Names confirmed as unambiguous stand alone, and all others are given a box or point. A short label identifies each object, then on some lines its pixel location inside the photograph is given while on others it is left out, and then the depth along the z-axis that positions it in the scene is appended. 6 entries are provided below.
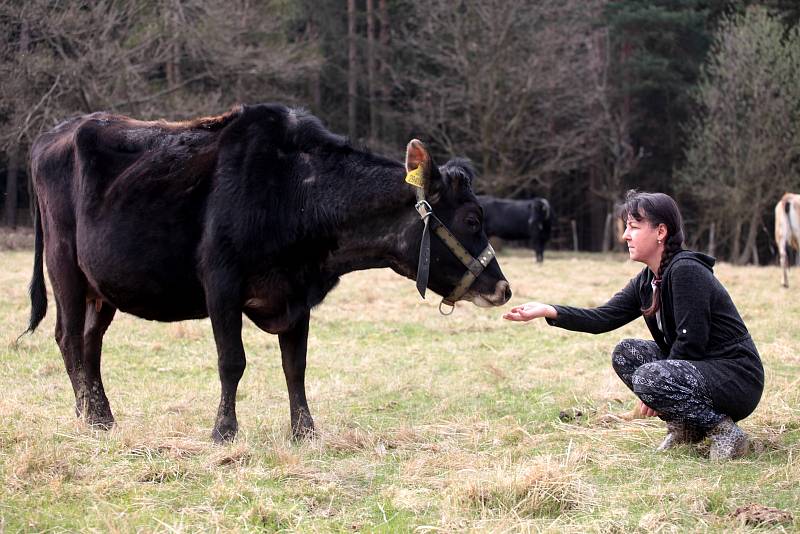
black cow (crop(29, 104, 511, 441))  5.14
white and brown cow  16.91
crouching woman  4.47
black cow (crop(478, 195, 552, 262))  25.36
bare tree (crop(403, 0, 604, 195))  28.03
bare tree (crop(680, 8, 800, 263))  26.22
